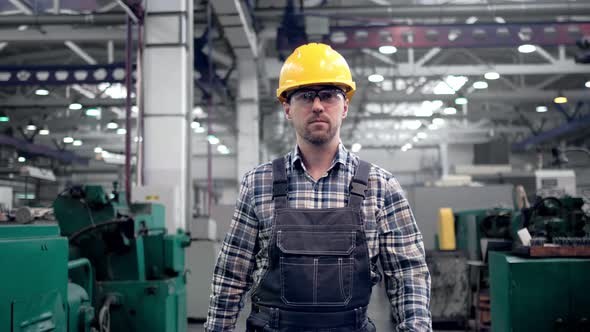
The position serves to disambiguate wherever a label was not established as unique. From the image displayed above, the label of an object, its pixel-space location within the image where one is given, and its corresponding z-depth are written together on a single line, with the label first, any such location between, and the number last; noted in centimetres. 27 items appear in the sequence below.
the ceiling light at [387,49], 1123
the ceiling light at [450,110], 1585
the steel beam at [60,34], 1118
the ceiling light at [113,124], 1704
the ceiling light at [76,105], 1457
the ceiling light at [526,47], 1156
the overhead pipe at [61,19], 1041
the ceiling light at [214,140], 2026
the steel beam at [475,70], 1341
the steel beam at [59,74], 1142
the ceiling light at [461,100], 1463
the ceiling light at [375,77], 1255
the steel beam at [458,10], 1109
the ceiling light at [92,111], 1540
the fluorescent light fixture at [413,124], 2105
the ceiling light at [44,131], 1833
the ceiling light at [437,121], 1903
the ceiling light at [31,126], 1706
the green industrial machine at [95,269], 259
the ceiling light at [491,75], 1302
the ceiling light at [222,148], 2312
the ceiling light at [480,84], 1370
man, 200
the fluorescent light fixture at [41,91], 1390
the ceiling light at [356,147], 2322
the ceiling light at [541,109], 1817
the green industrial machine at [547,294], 447
